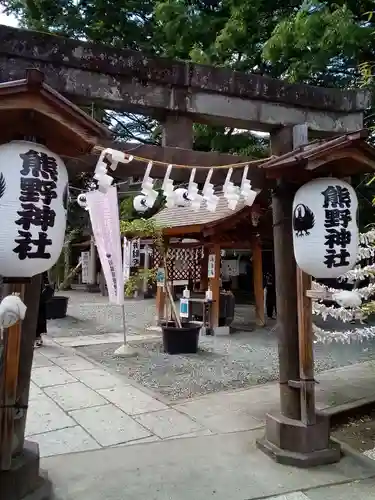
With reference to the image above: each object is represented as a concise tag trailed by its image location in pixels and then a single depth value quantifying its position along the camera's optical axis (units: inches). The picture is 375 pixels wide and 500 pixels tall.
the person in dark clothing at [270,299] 571.1
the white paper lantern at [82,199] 265.3
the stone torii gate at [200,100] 152.6
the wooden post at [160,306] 507.2
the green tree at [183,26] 404.8
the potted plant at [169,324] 367.6
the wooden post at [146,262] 806.5
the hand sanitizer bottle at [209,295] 458.0
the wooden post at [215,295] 462.2
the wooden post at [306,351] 176.4
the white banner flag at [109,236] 286.4
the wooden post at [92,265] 981.8
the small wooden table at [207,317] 463.2
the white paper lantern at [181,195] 169.9
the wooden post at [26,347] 141.7
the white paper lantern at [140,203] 174.2
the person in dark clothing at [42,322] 367.9
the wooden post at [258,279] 506.3
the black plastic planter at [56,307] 537.4
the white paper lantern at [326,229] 160.7
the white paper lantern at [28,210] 116.3
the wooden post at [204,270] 495.2
